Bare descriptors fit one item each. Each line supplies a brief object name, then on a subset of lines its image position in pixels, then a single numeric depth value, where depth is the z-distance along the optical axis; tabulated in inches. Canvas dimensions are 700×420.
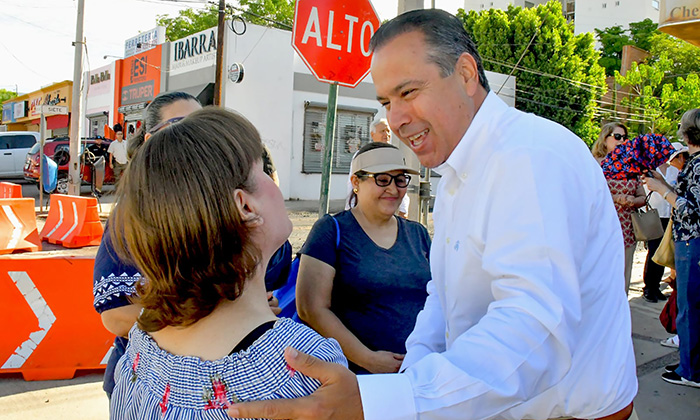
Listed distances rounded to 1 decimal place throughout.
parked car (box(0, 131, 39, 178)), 760.3
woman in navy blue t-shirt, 101.1
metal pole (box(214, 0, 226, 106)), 618.2
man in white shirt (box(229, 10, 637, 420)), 49.1
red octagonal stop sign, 140.9
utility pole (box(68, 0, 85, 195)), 524.7
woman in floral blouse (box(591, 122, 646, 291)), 206.2
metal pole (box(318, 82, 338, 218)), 149.3
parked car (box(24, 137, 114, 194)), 654.5
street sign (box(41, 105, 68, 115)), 494.0
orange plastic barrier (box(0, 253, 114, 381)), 161.3
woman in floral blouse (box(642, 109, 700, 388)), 156.7
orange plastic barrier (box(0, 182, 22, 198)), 429.4
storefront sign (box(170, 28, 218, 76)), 711.1
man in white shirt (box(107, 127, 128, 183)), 586.6
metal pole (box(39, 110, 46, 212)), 473.8
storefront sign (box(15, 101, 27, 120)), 1722.4
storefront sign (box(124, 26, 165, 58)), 984.9
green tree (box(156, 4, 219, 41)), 1481.3
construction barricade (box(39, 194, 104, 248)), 373.7
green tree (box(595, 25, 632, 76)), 2043.6
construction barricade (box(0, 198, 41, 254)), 326.3
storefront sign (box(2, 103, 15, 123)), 1868.8
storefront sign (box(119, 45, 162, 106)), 831.7
